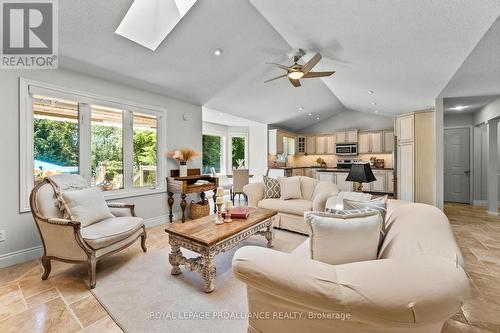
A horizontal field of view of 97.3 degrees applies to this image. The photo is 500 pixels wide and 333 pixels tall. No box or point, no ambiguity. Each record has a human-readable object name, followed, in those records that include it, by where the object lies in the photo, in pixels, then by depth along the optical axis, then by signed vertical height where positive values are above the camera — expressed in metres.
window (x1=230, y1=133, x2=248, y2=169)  7.86 +0.60
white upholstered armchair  2.08 -0.68
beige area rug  1.62 -1.14
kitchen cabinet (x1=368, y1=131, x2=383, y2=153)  7.32 +0.84
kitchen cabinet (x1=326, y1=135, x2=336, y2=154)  8.27 +0.85
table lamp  3.00 -0.11
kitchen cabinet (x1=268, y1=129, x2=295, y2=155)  7.34 +0.86
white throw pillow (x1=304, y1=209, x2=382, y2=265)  1.25 -0.41
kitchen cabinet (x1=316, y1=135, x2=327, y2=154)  8.45 +0.85
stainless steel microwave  7.74 +0.62
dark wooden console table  4.02 -0.37
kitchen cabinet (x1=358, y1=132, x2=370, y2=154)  7.58 +0.82
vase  4.30 -0.07
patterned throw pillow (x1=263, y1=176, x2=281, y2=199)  4.04 -0.42
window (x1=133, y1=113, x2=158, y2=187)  3.87 +0.31
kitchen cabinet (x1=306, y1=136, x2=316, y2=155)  8.68 +0.85
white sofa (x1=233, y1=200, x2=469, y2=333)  0.77 -0.47
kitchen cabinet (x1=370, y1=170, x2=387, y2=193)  6.95 -0.52
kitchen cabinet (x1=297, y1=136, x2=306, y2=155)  8.70 +0.85
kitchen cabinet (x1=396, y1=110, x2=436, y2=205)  4.60 +0.20
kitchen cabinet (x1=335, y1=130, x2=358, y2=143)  7.73 +1.07
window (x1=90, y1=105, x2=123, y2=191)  3.34 +0.30
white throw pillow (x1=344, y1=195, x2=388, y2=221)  1.64 -0.30
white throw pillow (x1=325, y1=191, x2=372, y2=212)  2.14 -0.32
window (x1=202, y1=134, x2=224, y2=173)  7.30 +0.47
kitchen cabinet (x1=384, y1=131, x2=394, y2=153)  7.15 +0.82
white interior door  5.77 +0.03
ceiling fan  3.24 +1.45
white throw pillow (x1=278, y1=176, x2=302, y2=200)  3.88 -0.40
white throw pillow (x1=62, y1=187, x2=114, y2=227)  2.35 -0.44
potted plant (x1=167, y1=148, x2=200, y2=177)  4.21 +0.21
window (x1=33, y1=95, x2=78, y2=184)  2.80 +0.41
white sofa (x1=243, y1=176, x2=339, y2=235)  3.45 -0.60
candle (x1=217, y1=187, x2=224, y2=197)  2.50 -0.29
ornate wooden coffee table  1.99 -0.71
